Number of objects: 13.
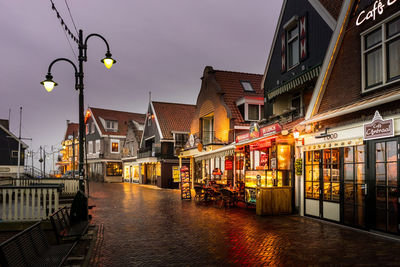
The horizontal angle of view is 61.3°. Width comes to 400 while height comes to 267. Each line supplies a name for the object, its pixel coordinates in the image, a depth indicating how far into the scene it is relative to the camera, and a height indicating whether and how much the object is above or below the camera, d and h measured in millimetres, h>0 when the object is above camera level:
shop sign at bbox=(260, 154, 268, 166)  14656 -225
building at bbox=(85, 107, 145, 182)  45906 +1730
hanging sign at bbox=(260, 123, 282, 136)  12381 +940
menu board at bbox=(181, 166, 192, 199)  18450 -1721
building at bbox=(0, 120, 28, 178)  37938 -91
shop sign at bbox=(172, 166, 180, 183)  30328 -1832
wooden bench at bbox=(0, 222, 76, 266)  3893 -1321
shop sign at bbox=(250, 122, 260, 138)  14019 +991
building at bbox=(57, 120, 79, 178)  57888 +417
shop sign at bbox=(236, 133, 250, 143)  15195 +779
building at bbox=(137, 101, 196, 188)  31750 +1326
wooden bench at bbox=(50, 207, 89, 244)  6280 -1608
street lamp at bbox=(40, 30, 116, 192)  10648 +2383
